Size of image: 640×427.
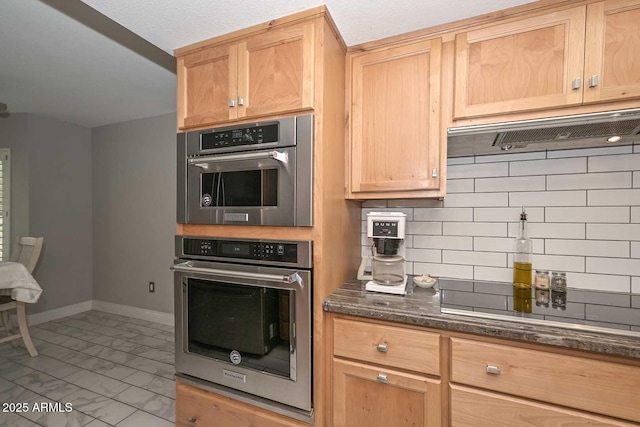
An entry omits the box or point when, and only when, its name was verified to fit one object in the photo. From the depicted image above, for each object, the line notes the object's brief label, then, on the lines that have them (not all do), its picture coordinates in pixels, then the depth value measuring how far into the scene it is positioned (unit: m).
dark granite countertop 0.92
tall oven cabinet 1.27
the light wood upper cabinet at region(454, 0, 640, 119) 1.13
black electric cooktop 1.05
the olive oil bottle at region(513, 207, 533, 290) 1.46
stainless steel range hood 1.15
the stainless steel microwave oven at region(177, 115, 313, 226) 1.27
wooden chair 2.41
